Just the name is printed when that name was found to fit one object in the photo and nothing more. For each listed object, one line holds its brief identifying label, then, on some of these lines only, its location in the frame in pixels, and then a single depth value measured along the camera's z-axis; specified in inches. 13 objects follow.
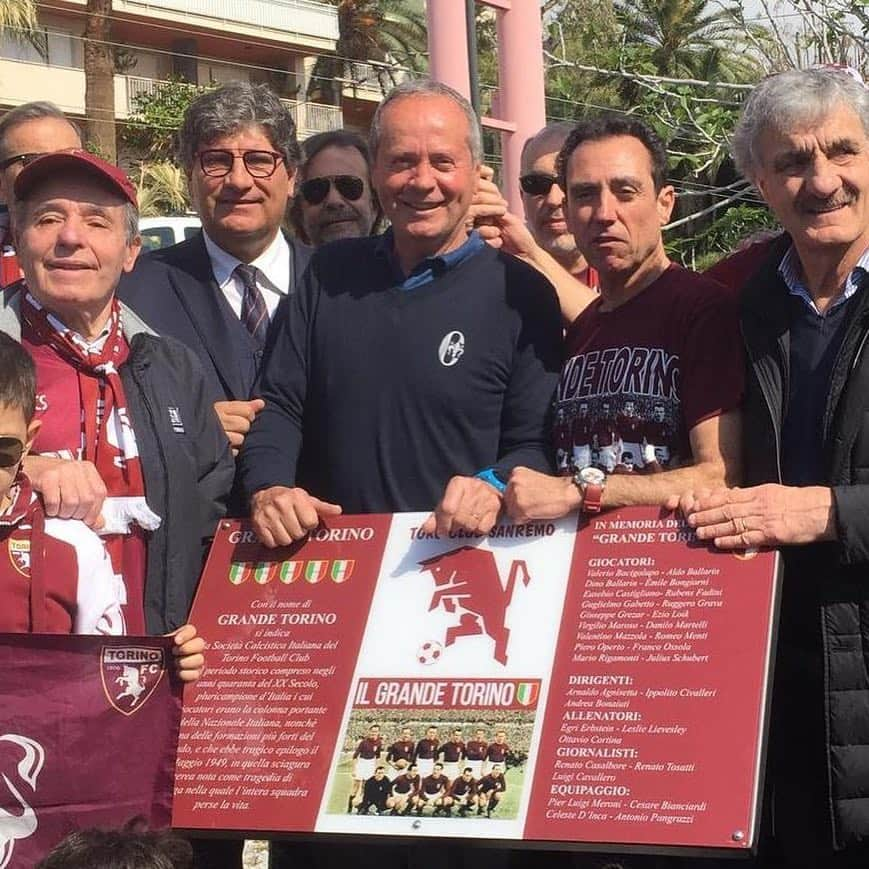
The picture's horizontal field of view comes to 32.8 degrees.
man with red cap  152.5
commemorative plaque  137.8
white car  665.0
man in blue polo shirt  167.0
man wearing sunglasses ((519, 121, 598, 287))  223.9
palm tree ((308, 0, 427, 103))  2079.2
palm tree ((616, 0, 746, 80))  1872.5
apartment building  1825.8
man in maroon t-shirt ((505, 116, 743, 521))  152.1
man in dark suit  190.5
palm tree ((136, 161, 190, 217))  1425.2
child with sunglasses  135.0
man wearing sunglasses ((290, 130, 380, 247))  233.1
